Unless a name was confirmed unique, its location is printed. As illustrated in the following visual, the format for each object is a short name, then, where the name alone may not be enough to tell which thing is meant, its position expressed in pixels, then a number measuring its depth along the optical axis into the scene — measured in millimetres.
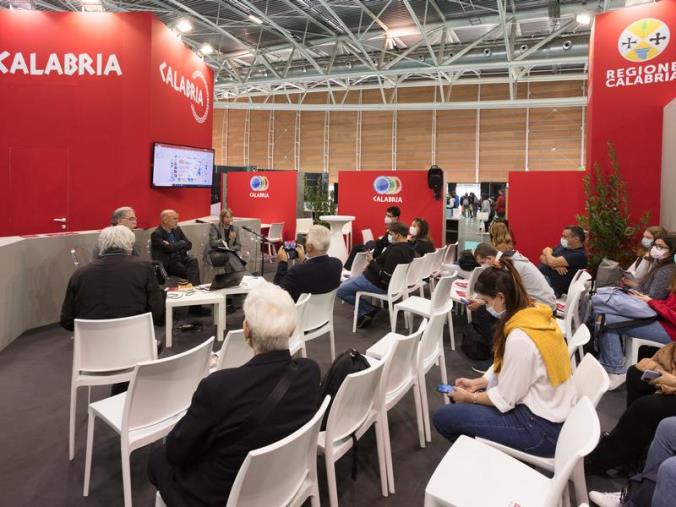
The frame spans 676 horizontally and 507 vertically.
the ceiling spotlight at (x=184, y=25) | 8398
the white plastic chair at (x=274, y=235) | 10922
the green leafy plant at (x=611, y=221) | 6105
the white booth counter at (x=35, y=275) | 4758
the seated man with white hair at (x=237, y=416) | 1541
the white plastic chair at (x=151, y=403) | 2129
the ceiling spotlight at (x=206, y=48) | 11414
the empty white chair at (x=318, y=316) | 3916
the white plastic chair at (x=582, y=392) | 1900
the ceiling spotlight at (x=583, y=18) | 7973
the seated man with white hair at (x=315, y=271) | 4074
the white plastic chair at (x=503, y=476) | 1596
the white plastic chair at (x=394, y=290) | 5230
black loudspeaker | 9594
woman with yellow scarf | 2109
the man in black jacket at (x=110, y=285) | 3143
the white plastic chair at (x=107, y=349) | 2723
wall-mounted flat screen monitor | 6665
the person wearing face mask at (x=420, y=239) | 6844
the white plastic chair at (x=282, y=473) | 1429
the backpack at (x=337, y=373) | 2260
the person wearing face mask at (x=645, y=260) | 4363
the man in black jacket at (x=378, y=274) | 5457
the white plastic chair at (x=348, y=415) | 2008
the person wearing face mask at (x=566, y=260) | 5512
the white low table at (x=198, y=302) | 4484
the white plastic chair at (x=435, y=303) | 4414
